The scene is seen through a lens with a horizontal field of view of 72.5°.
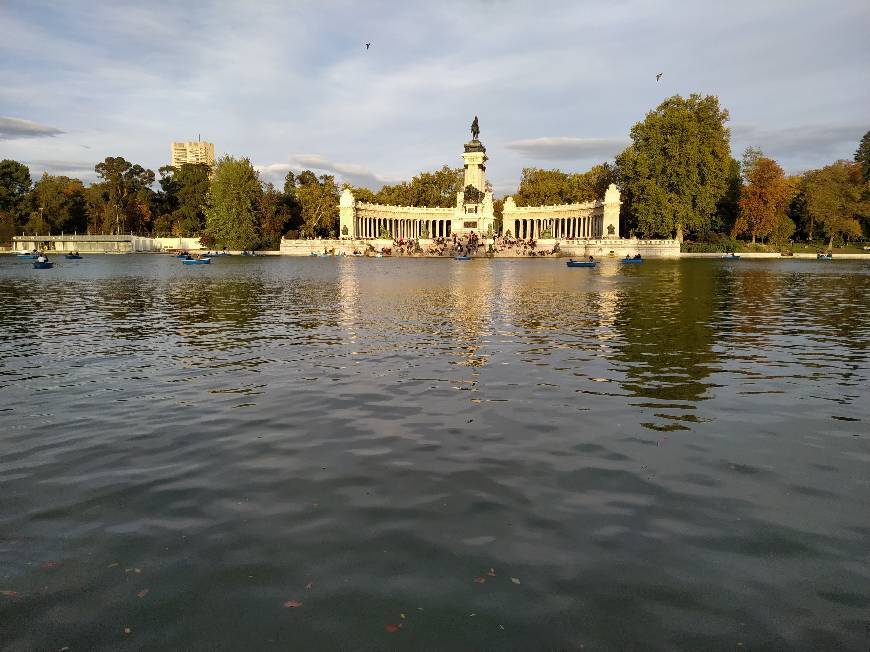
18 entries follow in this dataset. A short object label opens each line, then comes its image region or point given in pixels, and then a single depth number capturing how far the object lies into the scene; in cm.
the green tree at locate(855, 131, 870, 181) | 13150
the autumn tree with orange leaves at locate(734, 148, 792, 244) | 10962
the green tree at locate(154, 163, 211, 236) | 15412
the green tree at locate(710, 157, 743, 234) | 12356
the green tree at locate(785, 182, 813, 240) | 12452
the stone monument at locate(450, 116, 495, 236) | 13212
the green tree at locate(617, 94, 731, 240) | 10681
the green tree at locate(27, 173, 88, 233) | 14325
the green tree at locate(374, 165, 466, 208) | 16325
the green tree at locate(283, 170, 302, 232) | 15400
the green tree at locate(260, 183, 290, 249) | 14138
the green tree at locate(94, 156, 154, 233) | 15175
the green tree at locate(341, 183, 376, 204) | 15875
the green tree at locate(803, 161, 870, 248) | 11306
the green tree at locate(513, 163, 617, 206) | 14488
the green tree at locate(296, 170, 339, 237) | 14725
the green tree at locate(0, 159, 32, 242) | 14012
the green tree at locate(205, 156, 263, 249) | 12312
